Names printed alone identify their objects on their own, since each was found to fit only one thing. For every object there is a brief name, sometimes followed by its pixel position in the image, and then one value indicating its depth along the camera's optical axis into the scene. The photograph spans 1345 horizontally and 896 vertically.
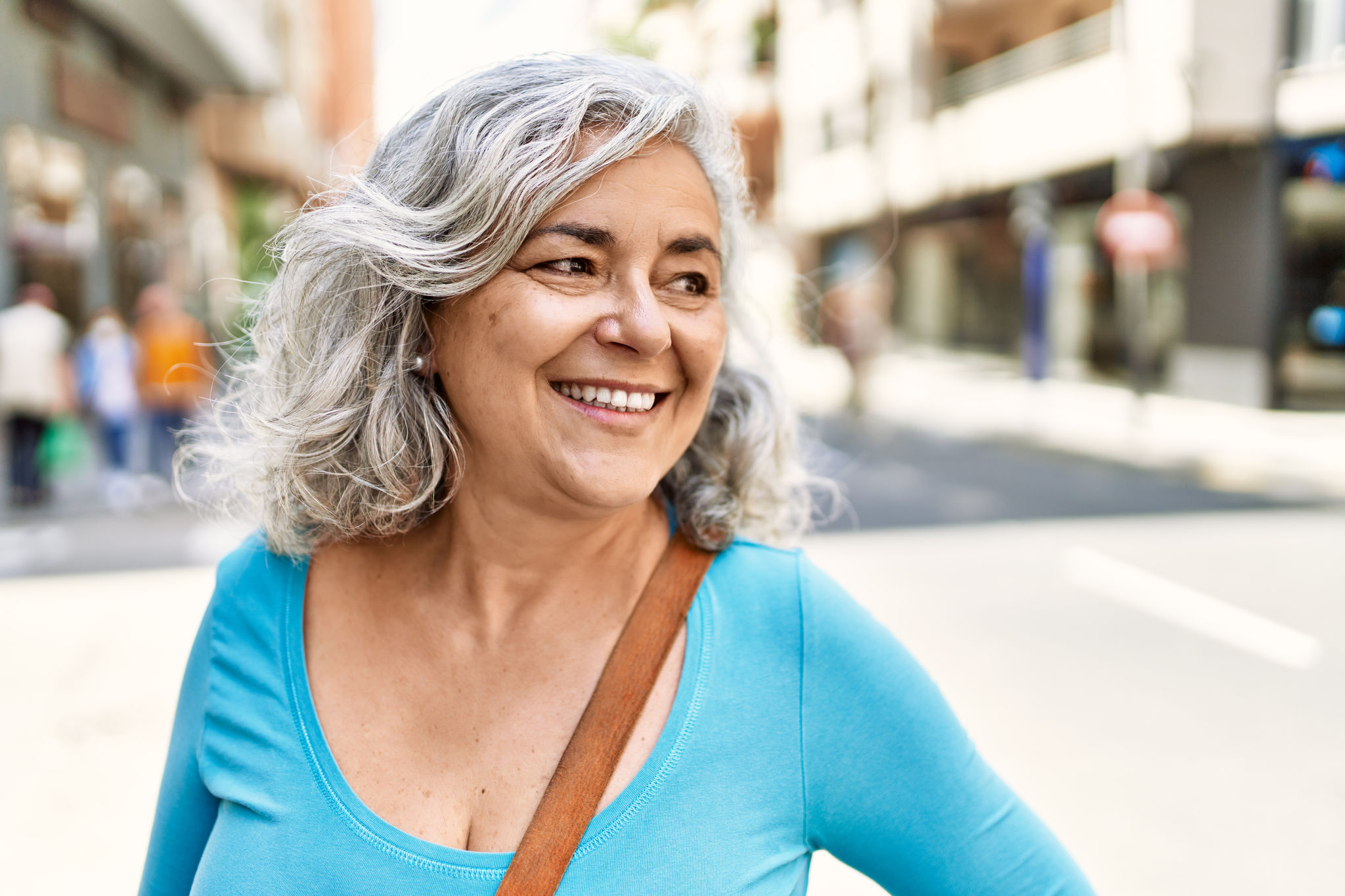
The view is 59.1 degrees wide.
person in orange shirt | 10.36
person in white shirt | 9.49
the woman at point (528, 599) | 1.33
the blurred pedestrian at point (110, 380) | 10.41
